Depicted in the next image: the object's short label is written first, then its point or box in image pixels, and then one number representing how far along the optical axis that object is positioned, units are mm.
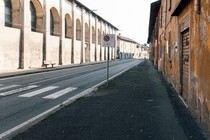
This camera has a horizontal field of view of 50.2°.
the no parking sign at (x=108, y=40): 10594
